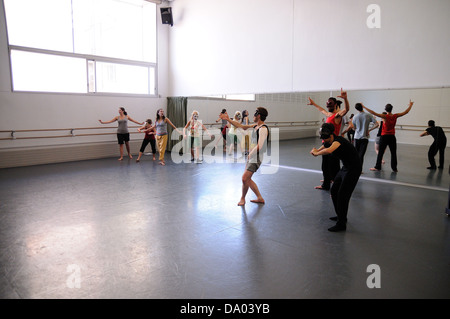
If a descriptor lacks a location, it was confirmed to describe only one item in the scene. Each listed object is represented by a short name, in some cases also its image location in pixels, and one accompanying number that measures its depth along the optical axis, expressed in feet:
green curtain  35.96
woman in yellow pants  28.73
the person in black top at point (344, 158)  12.37
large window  27.30
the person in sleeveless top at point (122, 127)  30.37
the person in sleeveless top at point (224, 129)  35.39
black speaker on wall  35.70
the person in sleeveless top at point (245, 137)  31.09
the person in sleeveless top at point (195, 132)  28.55
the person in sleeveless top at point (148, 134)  29.73
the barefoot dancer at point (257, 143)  15.34
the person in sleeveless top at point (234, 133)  32.01
